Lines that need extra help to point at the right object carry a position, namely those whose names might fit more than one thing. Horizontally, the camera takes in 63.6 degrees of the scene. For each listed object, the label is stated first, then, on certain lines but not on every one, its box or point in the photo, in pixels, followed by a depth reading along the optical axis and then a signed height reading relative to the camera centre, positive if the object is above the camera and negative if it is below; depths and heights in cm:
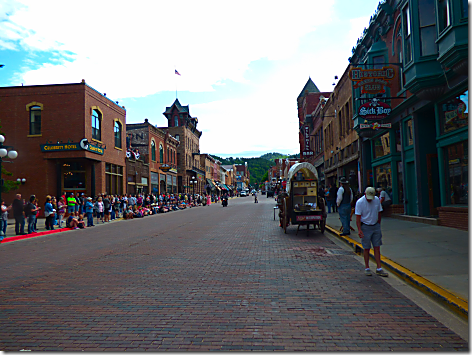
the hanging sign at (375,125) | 1729 +298
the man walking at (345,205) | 1284 -50
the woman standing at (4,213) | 1557 -55
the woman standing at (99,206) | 2272 -53
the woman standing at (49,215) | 1816 -79
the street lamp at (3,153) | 1525 +194
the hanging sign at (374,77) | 1650 +486
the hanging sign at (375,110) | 1700 +357
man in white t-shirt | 743 -62
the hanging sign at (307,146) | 4448 +538
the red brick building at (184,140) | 6141 +928
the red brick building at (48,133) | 2802 +489
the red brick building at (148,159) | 3884 +429
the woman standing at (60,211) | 1948 -66
